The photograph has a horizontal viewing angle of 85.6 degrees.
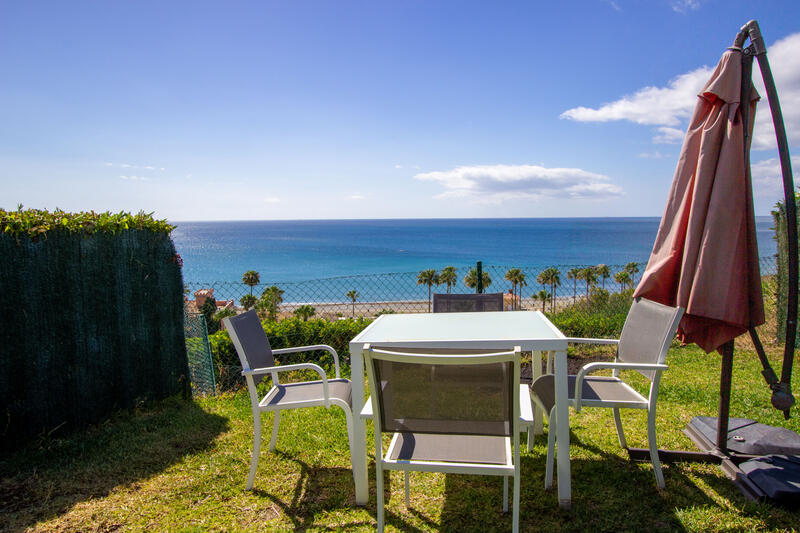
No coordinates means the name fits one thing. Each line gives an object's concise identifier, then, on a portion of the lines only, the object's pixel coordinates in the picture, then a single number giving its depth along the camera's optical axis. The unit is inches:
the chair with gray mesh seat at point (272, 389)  94.0
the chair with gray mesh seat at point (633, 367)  87.7
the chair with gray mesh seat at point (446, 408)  62.0
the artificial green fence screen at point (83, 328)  116.2
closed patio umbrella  86.7
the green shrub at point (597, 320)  233.2
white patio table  83.3
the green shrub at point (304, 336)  209.5
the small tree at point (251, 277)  846.5
